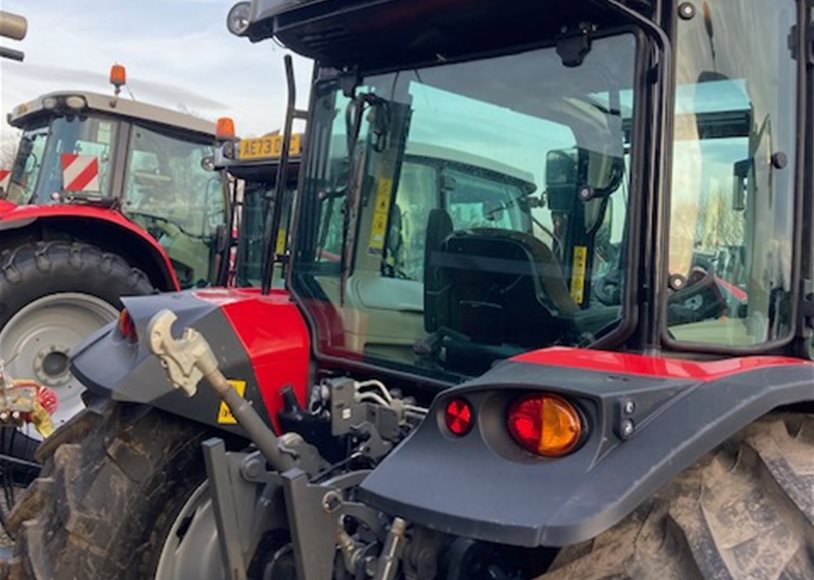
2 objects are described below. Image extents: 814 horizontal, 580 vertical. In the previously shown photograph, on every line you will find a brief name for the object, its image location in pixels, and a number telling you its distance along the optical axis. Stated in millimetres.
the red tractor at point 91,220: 4852
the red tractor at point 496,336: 1468
